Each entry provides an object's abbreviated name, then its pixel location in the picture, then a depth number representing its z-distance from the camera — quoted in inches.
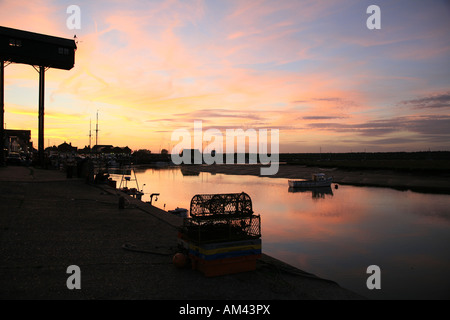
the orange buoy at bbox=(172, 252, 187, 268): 415.5
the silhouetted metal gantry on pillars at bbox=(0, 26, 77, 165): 1770.4
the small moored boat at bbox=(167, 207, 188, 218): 1055.6
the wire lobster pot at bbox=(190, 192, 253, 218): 454.1
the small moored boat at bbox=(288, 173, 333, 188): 2345.0
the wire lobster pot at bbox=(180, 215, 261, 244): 428.5
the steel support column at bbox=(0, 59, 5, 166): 1753.2
